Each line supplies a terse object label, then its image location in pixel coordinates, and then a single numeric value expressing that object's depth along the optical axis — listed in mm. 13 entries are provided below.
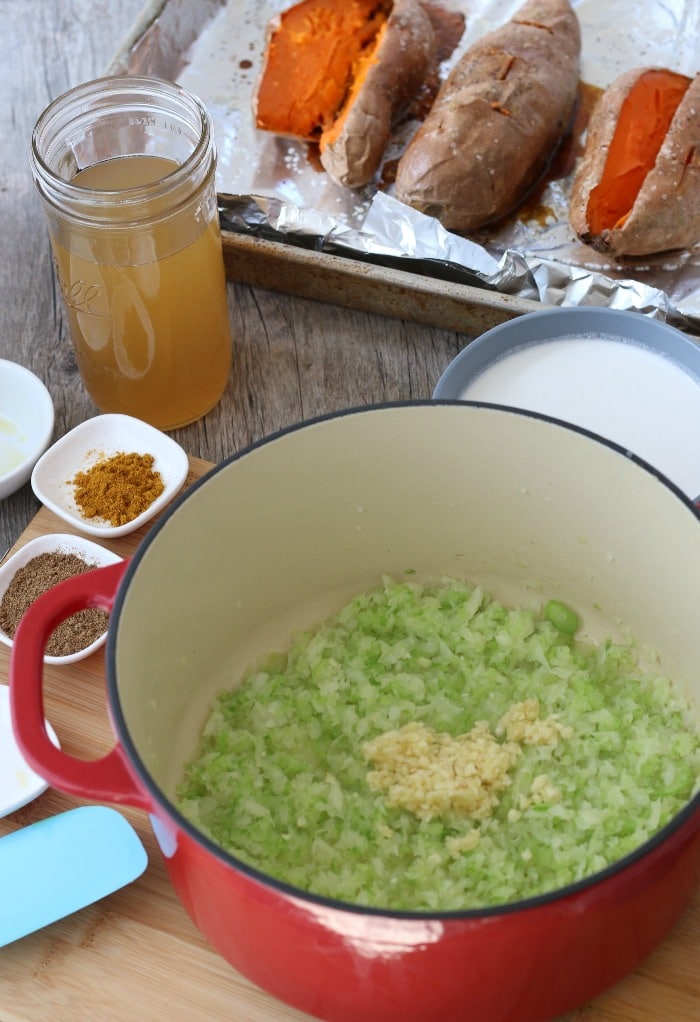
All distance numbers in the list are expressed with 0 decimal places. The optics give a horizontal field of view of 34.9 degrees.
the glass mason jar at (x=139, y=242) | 1295
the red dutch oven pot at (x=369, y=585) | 704
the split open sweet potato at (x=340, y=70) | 1767
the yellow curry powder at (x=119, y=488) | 1299
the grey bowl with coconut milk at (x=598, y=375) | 1386
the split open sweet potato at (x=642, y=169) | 1572
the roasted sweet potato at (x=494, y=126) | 1637
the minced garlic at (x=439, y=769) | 959
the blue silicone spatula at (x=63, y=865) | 934
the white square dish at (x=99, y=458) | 1292
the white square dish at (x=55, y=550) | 1241
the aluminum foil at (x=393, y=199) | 1572
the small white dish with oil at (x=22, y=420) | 1438
